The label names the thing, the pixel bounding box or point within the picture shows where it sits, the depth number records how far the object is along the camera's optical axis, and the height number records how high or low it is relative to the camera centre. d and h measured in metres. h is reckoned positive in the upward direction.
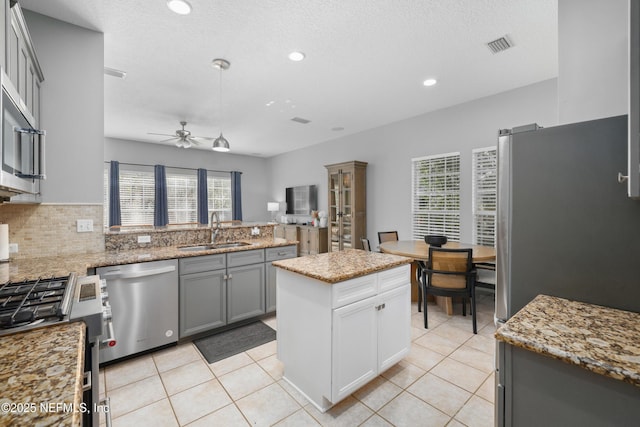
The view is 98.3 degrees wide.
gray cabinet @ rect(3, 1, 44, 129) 1.36 +0.88
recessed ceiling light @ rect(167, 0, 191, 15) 2.14 +1.62
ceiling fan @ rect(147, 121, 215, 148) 4.61 +1.24
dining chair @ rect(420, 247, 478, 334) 2.88 -0.68
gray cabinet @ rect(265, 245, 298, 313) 3.23 -0.73
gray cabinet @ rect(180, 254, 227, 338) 2.65 -0.81
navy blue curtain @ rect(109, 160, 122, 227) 6.31 +0.44
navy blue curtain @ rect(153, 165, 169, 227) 6.82 +0.32
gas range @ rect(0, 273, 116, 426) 1.03 -0.41
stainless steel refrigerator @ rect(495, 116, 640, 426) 1.06 -0.05
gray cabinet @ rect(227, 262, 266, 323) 2.94 -0.88
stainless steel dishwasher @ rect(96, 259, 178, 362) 2.29 -0.81
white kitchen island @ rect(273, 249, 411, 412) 1.73 -0.75
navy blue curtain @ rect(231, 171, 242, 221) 8.09 +0.46
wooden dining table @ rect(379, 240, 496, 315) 3.15 -0.49
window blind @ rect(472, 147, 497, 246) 3.99 +0.23
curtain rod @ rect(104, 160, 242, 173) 6.43 +1.15
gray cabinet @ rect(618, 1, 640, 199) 0.81 +0.34
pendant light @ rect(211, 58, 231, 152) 3.01 +1.63
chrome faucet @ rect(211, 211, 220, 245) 3.39 -0.23
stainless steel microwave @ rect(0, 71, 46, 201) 1.16 +0.32
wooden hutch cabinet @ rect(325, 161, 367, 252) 5.58 +0.15
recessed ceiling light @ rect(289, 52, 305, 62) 2.88 +1.65
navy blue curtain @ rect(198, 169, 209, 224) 7.46 +0.40
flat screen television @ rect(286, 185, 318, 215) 7.08 +0.33
